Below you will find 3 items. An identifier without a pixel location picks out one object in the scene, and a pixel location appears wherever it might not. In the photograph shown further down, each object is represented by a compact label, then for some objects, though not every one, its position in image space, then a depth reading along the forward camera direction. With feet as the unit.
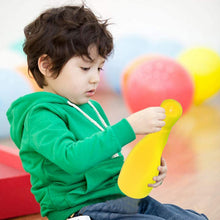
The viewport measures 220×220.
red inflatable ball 12.68
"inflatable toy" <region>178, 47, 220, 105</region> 15.80
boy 4.36
